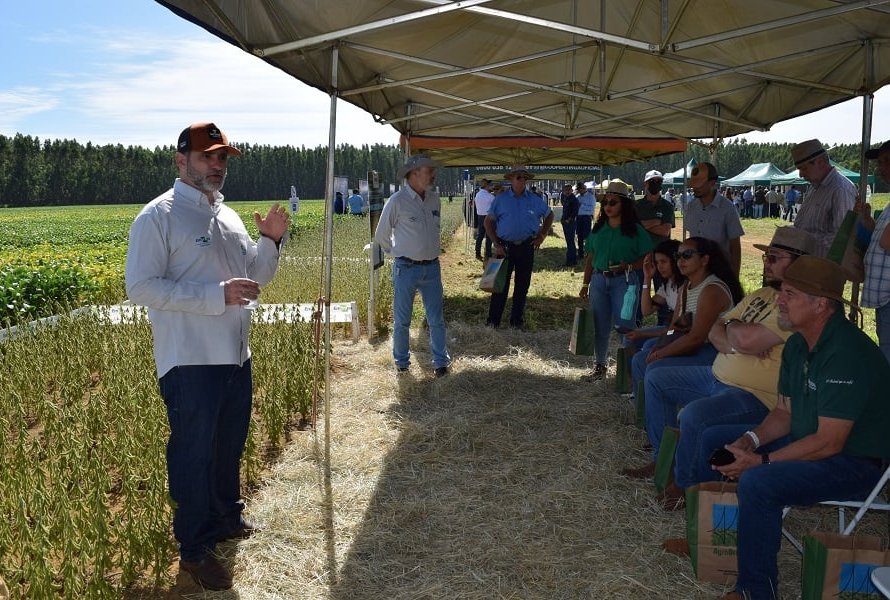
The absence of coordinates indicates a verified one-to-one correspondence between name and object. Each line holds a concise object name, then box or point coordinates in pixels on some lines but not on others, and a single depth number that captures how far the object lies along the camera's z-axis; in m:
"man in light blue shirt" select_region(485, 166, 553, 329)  8.48
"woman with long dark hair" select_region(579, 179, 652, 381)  6.02
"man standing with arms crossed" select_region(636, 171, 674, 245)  7.79
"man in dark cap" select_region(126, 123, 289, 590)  2.92
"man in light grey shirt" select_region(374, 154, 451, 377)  6.38
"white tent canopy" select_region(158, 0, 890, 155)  4.13
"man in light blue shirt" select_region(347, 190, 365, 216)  34.97
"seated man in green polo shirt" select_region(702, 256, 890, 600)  2.63
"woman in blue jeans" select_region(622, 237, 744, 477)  4.25
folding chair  2.64
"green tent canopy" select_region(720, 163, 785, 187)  37.63
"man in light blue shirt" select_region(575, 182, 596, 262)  15.88
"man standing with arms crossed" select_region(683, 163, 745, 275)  6.35
